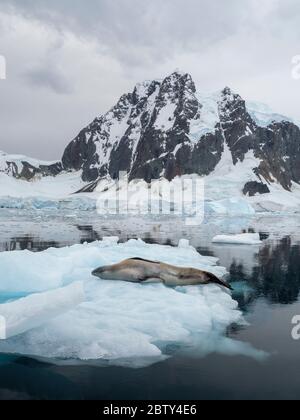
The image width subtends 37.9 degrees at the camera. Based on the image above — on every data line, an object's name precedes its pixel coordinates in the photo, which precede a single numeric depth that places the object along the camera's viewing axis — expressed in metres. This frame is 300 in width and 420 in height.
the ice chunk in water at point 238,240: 23.94
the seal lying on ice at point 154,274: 10.91
